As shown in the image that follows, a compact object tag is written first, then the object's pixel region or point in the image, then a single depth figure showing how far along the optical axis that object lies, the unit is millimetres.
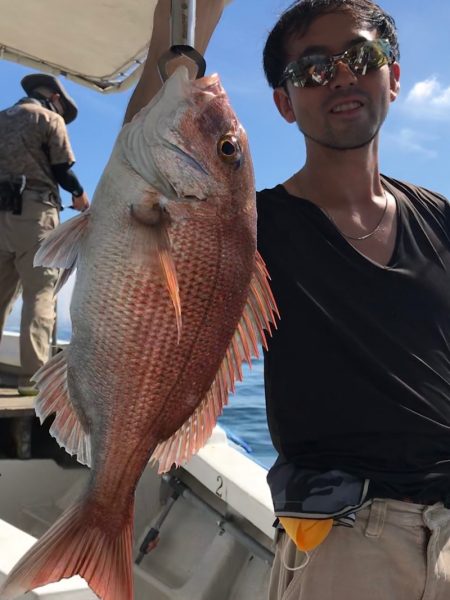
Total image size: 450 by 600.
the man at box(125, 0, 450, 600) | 1605
